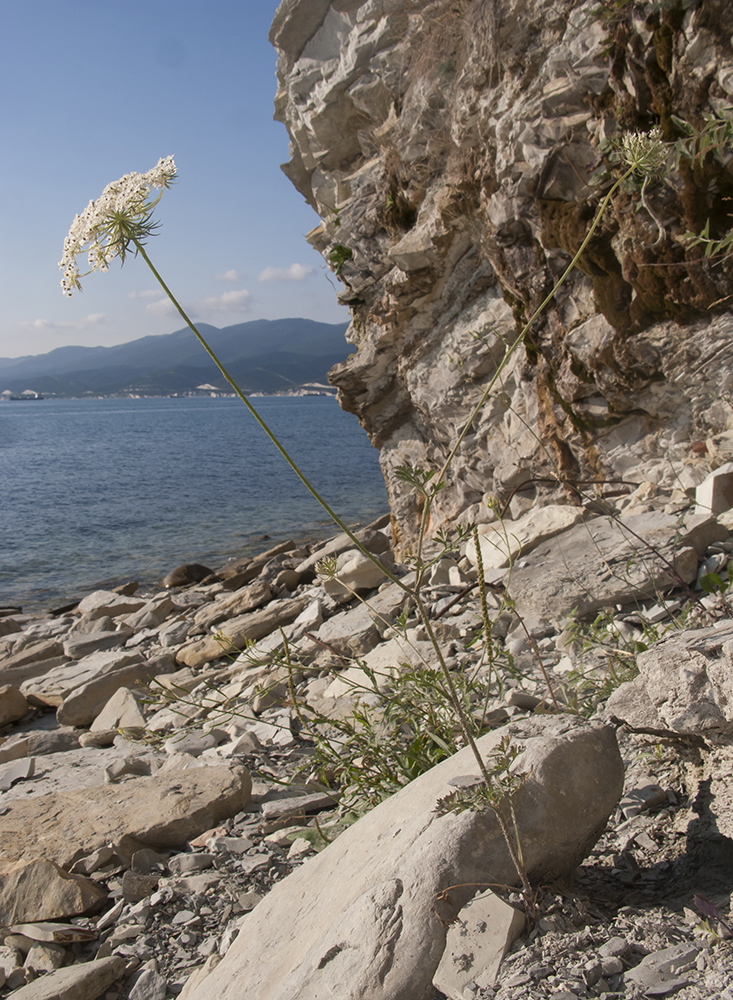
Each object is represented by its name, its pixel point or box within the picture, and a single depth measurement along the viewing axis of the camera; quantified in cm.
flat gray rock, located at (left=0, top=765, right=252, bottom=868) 322
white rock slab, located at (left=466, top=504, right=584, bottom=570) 550
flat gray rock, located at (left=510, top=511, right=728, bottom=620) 420
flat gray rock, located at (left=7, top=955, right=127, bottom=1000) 223
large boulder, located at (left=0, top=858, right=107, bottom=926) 272
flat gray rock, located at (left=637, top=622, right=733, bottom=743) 207
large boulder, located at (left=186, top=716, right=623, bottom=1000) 175
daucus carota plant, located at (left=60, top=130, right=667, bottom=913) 175
